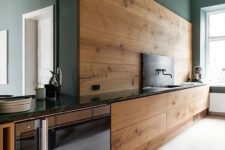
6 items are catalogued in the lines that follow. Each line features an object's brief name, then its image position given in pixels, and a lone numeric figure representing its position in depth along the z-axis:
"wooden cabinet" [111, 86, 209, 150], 2.06
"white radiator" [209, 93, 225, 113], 4.99
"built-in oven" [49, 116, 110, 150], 1.46
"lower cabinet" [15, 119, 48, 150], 1.23
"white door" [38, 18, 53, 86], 2.39
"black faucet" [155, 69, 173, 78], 3.64
